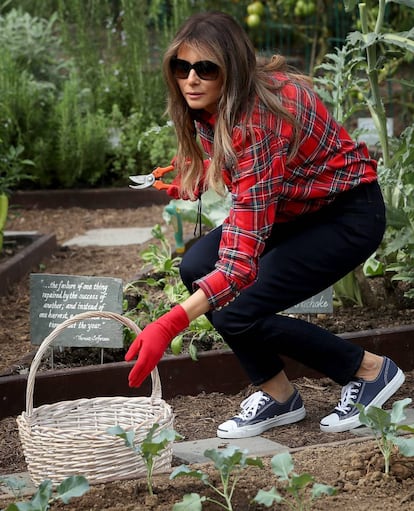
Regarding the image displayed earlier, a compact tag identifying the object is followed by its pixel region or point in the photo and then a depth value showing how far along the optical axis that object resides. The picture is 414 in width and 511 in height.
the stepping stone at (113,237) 6.50
